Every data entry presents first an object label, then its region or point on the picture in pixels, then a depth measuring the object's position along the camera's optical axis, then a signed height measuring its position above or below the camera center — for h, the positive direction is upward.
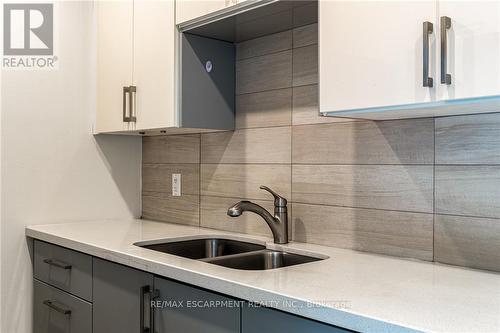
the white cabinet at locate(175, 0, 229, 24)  1.77 +0.62
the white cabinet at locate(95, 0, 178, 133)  2.06 +0.47
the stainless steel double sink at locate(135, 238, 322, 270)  1.73 -0.34
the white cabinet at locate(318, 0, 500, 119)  1.08 +0.28
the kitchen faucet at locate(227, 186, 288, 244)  1.83 -0.19
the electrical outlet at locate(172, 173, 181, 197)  2.53 -0.09
